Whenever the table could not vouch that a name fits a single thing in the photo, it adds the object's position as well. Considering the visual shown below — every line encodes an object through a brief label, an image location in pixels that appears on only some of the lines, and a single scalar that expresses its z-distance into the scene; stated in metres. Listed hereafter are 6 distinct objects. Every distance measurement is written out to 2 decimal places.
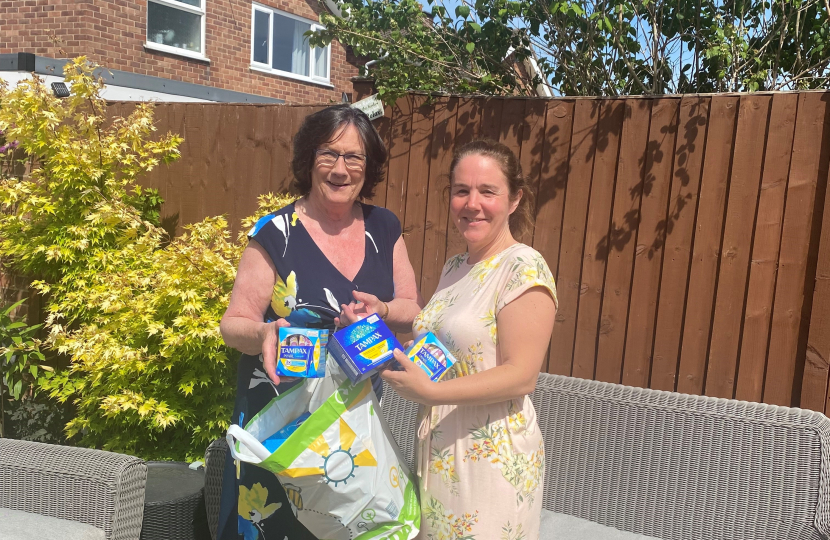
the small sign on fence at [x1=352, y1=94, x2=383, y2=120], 3.99
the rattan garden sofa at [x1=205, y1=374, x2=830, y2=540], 2.17
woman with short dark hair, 2.00
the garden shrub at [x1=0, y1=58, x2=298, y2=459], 3.51
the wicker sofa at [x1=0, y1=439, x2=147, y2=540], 2.25
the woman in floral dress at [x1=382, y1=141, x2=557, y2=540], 1.55
